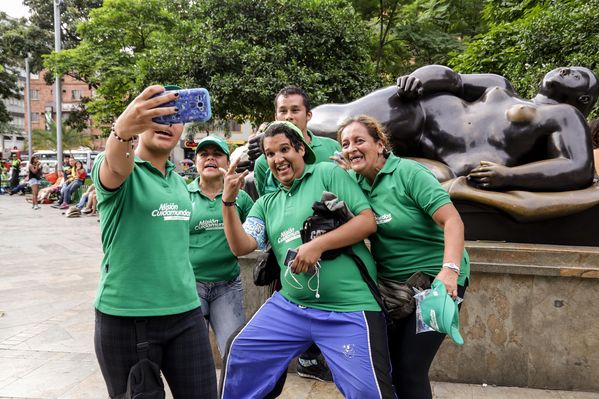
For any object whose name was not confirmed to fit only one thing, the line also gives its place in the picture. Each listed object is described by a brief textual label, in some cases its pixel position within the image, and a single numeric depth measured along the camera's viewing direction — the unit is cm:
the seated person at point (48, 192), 1984
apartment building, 6101
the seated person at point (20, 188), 2431
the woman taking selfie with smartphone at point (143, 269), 211
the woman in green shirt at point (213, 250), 334
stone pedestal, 364
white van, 3218
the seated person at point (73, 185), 1817
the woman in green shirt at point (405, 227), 247
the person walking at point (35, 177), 1822
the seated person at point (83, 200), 1643
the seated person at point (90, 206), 1620
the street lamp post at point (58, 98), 2049
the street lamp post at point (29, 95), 2883
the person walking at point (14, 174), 2375
